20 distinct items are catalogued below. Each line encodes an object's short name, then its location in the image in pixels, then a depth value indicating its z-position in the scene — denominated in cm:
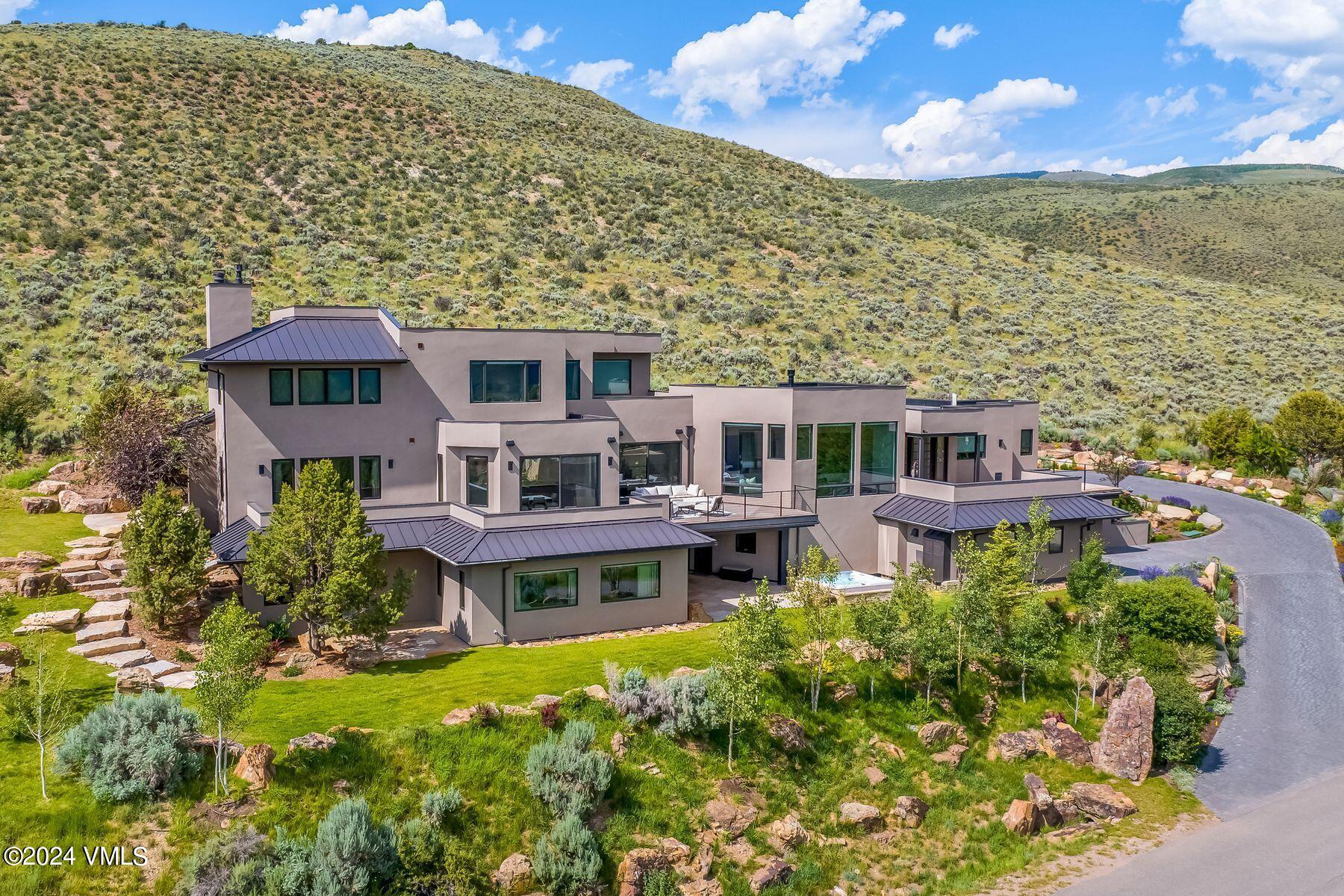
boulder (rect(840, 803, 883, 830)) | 1964
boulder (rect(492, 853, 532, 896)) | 1631
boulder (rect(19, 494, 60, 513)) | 3053
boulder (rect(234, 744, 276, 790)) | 1614
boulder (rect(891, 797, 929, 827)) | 2006
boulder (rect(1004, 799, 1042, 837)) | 2019
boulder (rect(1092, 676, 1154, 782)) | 2230
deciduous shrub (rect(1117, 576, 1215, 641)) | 2586
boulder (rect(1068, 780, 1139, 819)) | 2089
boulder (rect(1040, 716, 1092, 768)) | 2286
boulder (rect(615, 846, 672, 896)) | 1683
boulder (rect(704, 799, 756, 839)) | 1848
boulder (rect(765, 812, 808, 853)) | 1866
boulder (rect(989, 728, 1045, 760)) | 2261
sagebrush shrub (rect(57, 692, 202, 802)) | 1546
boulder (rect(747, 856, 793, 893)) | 1772
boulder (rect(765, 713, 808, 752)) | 2073
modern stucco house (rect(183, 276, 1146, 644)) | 2498
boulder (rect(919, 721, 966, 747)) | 2222
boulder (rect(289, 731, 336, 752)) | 1689
